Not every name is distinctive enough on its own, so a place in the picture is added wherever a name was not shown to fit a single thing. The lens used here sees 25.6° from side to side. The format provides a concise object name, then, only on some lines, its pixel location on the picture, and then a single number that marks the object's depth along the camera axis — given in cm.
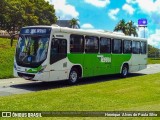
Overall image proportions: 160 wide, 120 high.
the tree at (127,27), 10919
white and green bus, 1694
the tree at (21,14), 6178
